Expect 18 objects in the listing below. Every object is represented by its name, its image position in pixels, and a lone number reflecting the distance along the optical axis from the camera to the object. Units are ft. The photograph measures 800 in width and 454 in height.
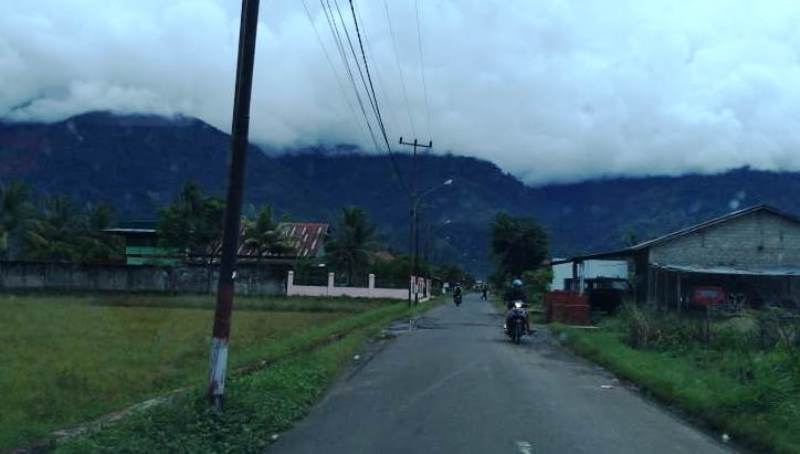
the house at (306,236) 254.06
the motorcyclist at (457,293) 218.38
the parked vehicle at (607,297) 133.90
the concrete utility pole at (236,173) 35.96
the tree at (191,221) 232.94
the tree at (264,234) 220.84
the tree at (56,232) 233.55
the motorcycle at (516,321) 81.76
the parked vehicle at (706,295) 124.57
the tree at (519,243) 269.23
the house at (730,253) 127.65
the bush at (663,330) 66.08
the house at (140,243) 254.06
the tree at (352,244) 236.22
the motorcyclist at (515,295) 84.48
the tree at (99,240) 243.19
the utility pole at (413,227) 181.67
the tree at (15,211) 229.45
